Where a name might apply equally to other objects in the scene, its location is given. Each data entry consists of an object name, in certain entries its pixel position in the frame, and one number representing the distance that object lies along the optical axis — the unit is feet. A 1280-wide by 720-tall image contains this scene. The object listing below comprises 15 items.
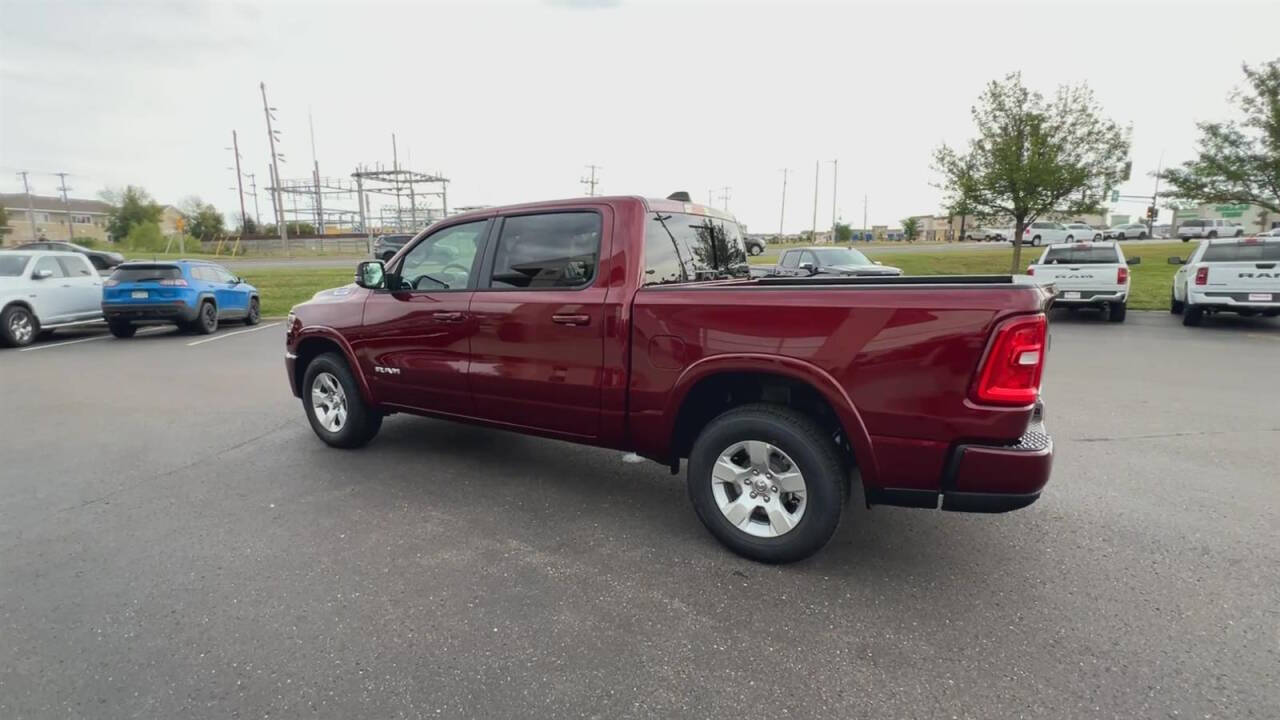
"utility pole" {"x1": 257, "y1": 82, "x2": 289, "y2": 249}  141.90
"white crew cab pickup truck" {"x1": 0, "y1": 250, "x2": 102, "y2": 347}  35.99
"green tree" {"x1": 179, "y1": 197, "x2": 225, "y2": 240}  233.02
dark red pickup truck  8.94
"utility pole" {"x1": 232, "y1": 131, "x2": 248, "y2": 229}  201.36
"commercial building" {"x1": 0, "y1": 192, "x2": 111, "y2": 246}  285.23
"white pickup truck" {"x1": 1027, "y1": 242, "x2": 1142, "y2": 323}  40.60
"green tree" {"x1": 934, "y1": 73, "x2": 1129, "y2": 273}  64.44
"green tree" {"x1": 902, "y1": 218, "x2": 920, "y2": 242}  269.85
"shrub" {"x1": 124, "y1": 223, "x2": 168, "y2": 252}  225.72
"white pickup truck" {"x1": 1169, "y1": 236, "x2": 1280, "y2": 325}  35.42
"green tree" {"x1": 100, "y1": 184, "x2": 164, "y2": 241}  246.47
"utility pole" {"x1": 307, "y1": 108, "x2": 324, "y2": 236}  189.67
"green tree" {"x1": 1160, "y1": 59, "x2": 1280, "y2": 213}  61.05
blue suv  38.91
